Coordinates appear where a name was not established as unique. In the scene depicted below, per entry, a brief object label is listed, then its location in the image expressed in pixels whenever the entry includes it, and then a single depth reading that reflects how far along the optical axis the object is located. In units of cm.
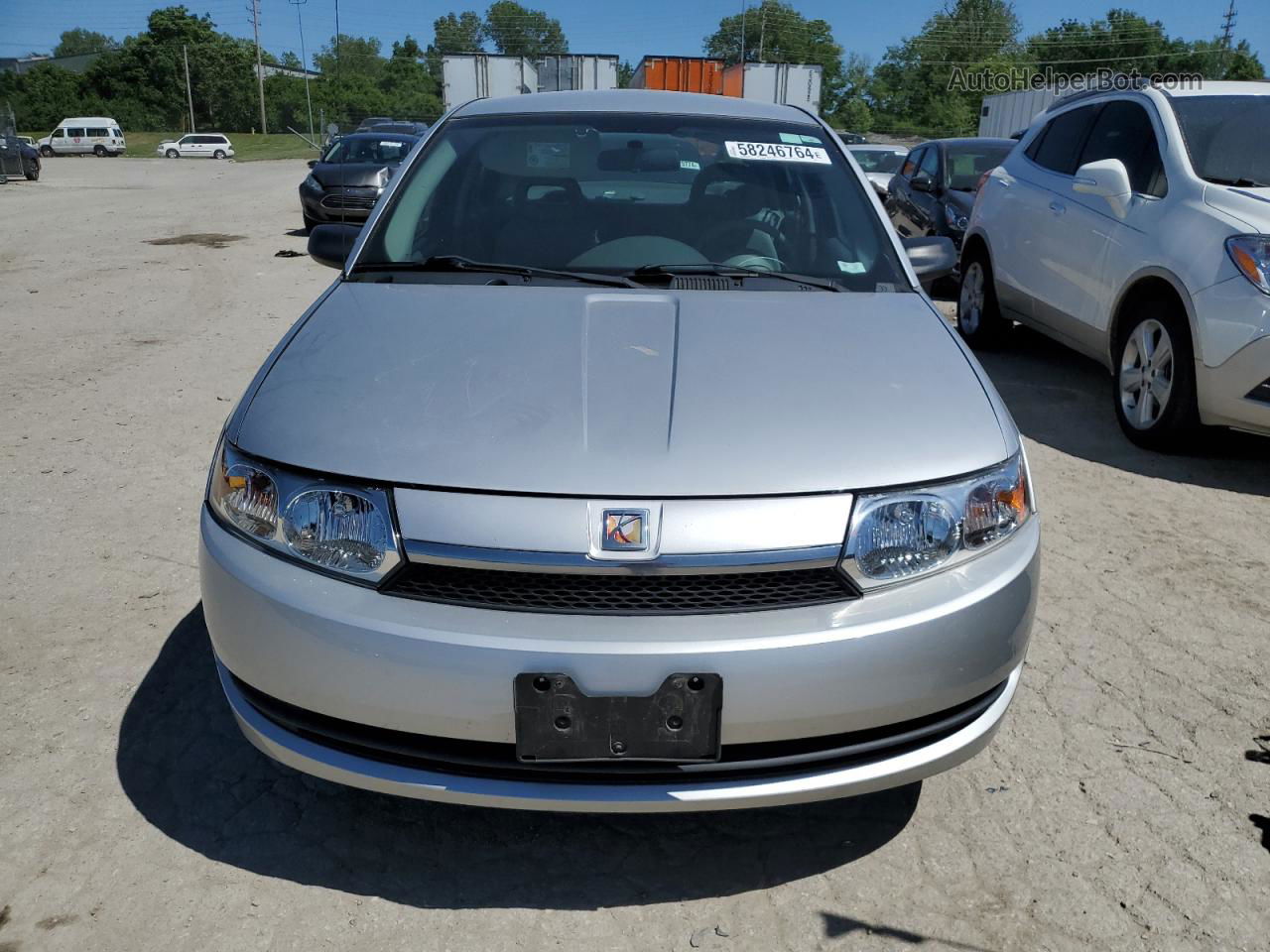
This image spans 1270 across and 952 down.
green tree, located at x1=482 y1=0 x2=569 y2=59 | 14188
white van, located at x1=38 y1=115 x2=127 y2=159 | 5466
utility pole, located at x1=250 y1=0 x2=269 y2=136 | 7862
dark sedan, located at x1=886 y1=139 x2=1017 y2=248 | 975
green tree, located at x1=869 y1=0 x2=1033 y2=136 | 9511
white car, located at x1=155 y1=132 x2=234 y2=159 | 5597
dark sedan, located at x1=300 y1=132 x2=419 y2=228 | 1262
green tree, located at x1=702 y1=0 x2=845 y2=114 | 11250
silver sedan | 188
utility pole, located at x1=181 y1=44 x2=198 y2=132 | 7984
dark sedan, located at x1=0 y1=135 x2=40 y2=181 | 2805
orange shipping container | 2044
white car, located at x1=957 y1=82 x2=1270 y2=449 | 454
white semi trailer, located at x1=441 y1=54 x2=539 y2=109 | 2073
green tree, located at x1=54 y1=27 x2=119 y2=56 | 14269
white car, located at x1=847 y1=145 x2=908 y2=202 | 1608
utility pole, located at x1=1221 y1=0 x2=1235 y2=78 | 8231
